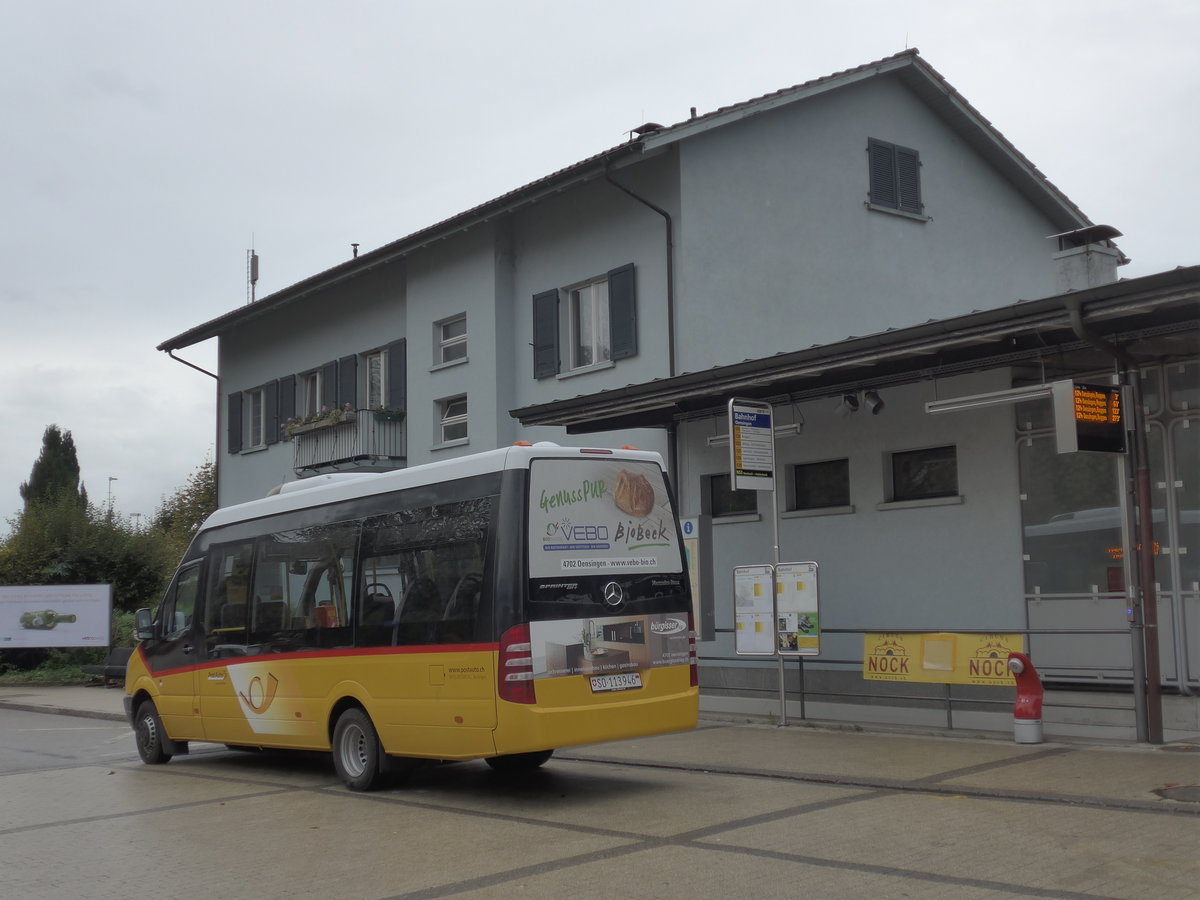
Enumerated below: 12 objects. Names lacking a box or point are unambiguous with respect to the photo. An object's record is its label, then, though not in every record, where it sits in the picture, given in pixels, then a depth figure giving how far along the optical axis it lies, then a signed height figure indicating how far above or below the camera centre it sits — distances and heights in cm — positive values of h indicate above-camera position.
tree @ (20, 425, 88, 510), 6712 +680
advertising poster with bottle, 2712 -44
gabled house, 1388 +440
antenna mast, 3972 +1003
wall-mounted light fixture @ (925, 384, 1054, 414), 1159 +174
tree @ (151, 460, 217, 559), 6072 +447
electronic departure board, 1073 +139
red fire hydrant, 1145 -107
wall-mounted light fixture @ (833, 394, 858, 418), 1423 +202
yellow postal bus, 948 -21
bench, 2623 -155
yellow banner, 1192 -72
